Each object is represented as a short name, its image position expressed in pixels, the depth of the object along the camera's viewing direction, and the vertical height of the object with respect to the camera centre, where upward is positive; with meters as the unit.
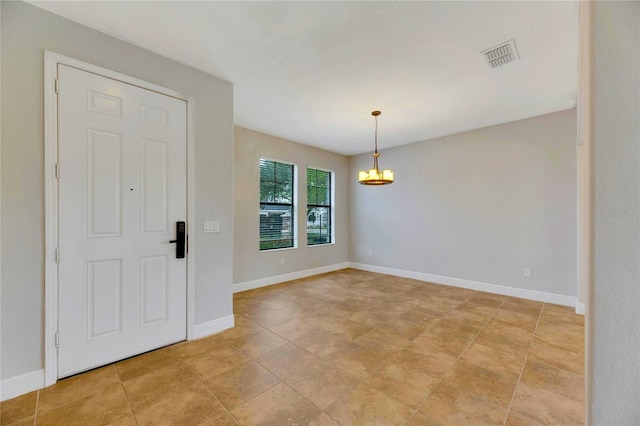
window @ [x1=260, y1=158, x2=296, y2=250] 4.79 +0.17
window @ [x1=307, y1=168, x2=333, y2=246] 5.61 +0.14
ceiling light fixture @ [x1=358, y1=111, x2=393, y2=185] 3.54 +0.50
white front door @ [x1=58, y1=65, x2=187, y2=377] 2.00 -0.04
